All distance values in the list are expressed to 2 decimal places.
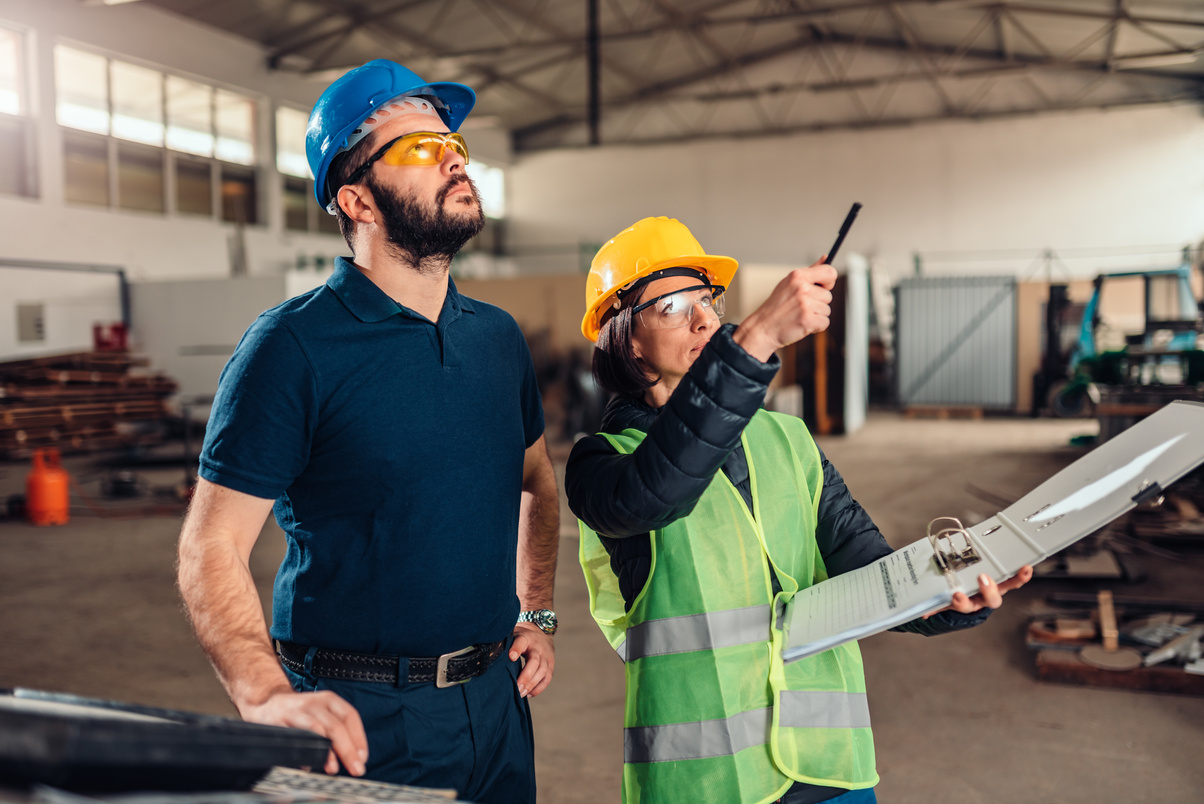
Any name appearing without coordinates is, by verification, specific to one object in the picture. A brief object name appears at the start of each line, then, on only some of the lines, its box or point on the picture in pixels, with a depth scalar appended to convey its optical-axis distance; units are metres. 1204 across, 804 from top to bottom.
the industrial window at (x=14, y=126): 12.96
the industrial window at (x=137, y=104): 14.65
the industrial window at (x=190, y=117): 15.63
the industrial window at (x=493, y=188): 24.47
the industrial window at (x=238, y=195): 16.78
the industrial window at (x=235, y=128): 16.59
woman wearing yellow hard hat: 1.43
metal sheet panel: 17.83
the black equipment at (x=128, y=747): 0.70
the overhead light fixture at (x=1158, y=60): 16.67
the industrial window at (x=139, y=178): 14.84
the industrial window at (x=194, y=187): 15.92
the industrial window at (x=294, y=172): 18.00
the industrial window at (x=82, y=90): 13.73
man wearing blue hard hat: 1.54
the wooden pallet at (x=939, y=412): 18.05
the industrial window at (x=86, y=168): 13.97
